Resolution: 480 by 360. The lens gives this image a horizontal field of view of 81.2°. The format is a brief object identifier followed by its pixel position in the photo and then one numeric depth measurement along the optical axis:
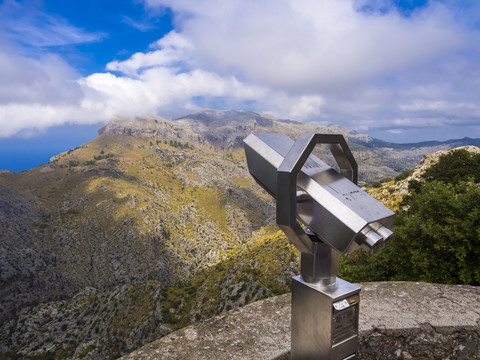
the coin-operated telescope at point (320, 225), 1.87
